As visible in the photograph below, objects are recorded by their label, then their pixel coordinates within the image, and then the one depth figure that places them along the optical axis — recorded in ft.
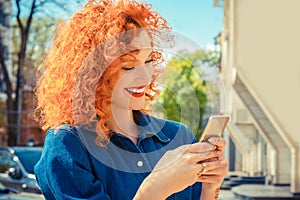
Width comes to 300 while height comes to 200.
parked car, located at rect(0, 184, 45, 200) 11.83
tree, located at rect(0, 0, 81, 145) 32.55
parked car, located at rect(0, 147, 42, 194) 14.14
